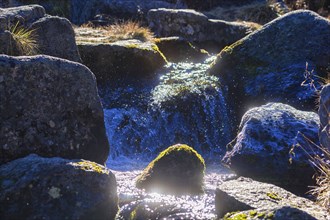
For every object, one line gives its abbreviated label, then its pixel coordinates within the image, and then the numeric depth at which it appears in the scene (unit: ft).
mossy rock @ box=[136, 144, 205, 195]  22.40
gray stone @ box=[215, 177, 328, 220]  17.21
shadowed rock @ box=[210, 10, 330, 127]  35.35
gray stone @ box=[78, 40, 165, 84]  39.78
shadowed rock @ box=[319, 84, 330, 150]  21.89
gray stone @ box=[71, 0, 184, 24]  63.87
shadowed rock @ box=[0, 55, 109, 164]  19.86
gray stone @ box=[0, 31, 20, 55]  25.93
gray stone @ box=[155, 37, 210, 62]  46.52
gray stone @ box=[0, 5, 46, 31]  29.22
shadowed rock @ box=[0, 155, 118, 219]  17.74
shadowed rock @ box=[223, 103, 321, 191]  25.02
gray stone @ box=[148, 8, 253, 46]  52.75
